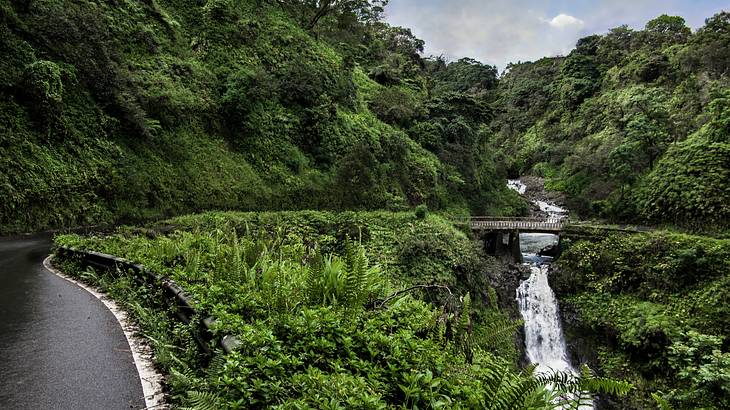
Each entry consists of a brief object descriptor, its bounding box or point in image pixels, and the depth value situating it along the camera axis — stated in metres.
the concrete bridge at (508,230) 26.48
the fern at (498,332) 4.51
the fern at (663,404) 3.73
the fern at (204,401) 2.87
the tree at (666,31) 49.72
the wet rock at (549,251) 28.29
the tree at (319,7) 40.55
